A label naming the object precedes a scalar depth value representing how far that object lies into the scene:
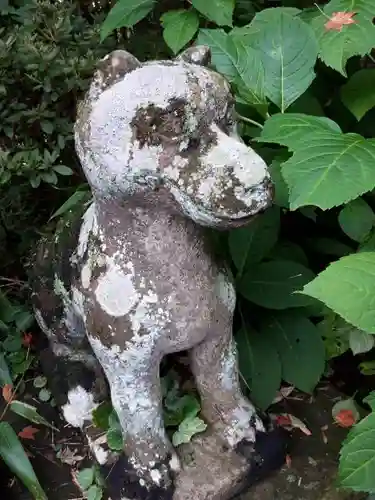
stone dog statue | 0.76
